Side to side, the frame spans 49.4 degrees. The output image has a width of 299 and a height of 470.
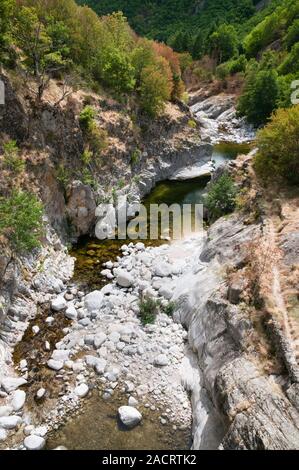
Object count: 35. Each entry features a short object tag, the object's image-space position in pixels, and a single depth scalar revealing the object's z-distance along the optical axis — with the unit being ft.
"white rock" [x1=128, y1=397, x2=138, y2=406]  44.47
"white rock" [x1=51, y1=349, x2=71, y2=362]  50.67
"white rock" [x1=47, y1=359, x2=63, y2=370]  49.01
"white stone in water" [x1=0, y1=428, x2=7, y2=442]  39.60
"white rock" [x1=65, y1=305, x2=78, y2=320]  59.06
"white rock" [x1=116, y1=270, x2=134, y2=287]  67.00
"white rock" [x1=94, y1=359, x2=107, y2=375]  48.80
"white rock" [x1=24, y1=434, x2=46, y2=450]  38.55
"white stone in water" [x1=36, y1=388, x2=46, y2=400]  44.80
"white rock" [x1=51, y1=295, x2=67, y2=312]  60.29
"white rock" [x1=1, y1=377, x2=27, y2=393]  45.29
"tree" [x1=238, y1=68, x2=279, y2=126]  178.50
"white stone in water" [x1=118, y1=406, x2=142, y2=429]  41.88
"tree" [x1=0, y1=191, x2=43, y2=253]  55.36
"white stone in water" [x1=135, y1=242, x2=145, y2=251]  81.00
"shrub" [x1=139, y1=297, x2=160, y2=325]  57.72
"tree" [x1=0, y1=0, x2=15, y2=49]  68.80
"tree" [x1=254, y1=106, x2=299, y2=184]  68.64
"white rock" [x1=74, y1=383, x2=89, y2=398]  45.42
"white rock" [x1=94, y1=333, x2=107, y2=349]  52.95
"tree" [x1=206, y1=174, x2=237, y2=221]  79.87
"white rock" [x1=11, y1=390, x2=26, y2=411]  43.09
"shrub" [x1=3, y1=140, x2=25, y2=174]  64.95
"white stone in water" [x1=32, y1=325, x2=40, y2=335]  55.27
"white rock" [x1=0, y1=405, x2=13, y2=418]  42.09
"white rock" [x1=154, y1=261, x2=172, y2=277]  70.03
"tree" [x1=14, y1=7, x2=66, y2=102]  74.18
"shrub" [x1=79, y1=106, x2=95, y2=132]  87.81
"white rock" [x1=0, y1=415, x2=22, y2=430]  40.60
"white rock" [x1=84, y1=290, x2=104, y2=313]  60.80
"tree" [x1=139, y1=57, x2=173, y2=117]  118.01
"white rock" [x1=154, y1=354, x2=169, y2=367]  49.93
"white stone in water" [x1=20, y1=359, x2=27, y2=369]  49.04
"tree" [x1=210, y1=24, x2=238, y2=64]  282.56
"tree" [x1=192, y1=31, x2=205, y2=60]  293.64
